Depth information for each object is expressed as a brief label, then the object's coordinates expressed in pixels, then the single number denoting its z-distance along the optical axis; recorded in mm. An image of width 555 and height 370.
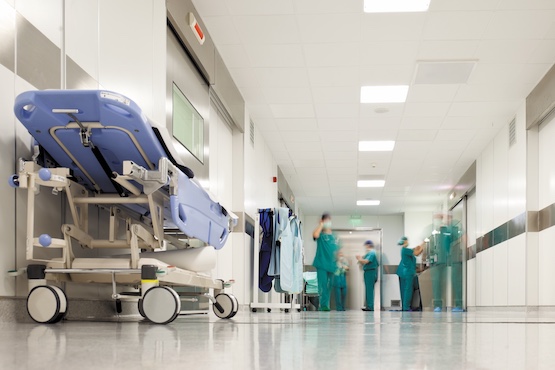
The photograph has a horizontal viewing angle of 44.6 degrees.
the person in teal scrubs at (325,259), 10516
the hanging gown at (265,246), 7750
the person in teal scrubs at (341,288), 12994
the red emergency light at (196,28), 5441
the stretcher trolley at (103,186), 2629
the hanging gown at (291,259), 7762
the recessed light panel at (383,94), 7972
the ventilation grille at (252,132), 9205
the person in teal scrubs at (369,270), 13422
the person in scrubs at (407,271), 12438
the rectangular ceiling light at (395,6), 5547
